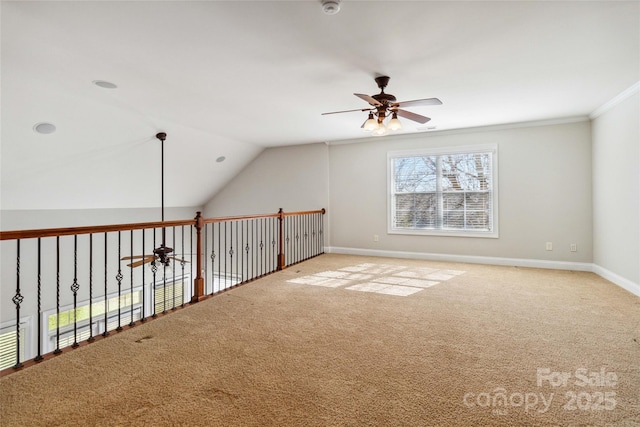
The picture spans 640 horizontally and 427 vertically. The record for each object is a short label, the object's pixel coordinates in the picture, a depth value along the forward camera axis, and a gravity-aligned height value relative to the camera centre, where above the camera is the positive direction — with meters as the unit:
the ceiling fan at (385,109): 3.23 +1.11
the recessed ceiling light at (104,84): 3.47 +1.45
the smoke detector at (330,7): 2.08 +1.36
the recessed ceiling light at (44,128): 4.04 +1.14
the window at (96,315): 5.98 -1.99
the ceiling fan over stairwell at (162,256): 3.95 -0.48
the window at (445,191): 5.60 +0.42
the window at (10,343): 5.27 -2.09
